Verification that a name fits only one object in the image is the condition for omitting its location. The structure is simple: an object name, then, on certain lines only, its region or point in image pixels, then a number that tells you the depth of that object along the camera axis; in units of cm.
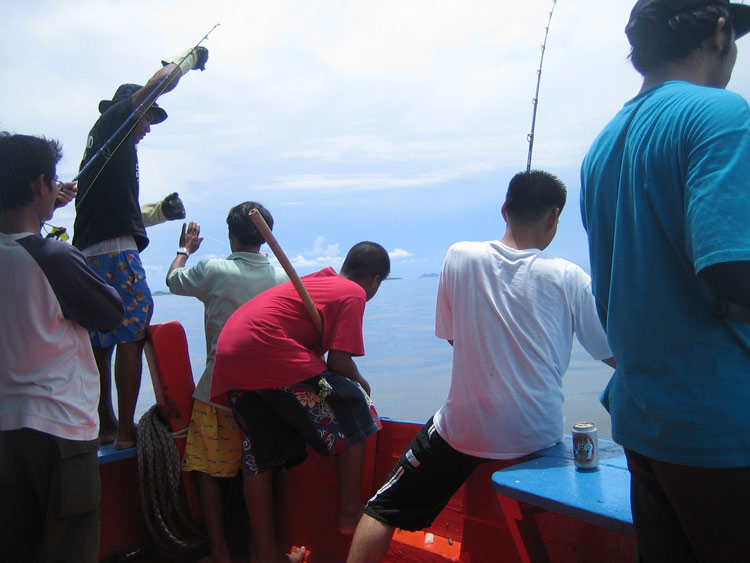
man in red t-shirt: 241
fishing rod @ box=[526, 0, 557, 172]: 308
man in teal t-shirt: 96
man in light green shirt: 280
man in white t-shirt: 197
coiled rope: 277
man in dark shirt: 274
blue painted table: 148
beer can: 176
